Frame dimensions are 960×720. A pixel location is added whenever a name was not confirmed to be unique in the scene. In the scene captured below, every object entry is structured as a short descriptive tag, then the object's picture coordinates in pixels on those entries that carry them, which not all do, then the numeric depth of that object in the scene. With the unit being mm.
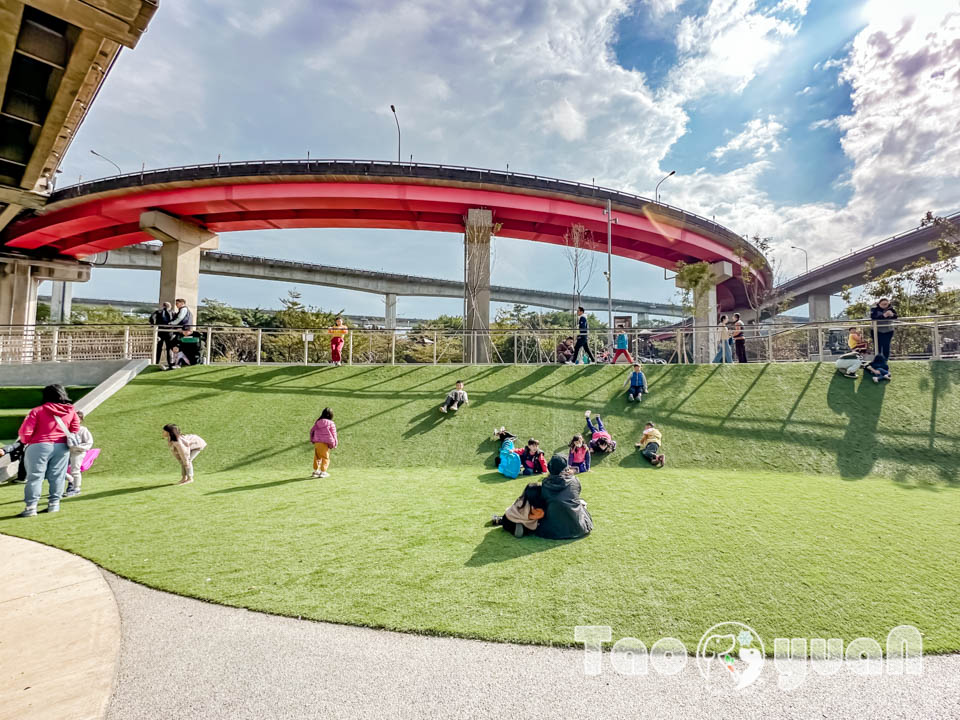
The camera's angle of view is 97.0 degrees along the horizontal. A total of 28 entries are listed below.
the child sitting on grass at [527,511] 5020
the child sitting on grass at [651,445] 8875
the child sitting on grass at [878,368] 10961
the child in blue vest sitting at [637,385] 11539
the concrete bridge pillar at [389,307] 45719
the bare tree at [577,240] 22580
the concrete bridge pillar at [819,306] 39719
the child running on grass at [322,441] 8312
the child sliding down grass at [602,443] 9312
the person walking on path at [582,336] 14219
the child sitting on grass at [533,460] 8287
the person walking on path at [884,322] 11651
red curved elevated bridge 19172
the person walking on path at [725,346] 14555
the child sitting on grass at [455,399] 11299
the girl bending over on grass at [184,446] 7641
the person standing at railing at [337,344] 14641
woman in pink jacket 6113
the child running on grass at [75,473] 6996
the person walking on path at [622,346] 14369
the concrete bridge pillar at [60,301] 38500
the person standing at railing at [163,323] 14031
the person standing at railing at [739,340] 14234
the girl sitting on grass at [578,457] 8070
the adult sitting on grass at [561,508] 4906
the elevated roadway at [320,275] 35469
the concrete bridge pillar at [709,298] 27484
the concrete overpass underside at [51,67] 5496
